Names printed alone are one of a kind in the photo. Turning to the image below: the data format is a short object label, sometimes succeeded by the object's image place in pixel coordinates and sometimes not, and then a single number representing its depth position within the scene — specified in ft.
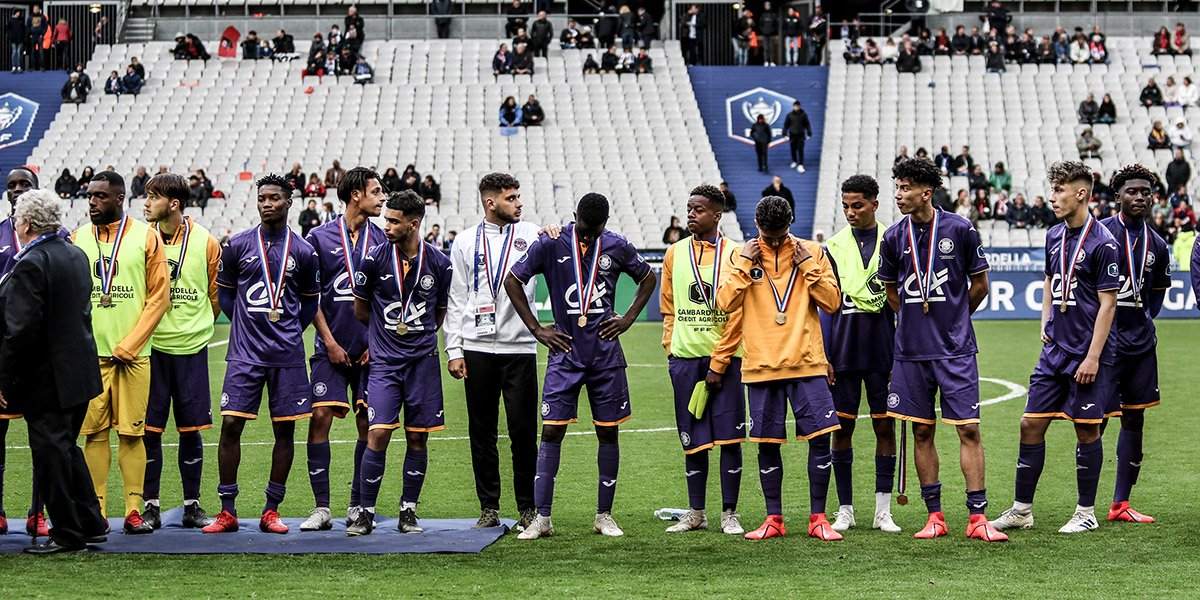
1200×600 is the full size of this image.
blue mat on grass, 26.73
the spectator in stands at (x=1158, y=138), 118.32
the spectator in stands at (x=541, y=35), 132.67
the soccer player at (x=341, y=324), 29.66
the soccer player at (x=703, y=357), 28.81
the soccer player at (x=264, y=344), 28.91
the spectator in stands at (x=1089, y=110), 122.62
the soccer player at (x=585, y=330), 28.58
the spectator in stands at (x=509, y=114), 124.36
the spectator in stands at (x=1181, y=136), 119.03
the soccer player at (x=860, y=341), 29.55
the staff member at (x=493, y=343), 29.60
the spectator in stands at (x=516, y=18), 136.36
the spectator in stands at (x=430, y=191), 110.63
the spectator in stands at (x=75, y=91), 129.31
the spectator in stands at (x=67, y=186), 112.78
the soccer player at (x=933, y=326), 27.66
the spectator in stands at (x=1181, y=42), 133.80
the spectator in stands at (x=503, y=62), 131.13
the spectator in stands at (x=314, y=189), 110.11
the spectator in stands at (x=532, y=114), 124.57
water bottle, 30.22
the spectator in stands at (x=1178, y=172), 109.91
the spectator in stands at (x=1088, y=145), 118.73
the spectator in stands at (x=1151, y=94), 124.88
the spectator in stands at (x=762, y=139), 121.70
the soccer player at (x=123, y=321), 28.89
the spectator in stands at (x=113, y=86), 130.72
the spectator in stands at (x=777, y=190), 105.60
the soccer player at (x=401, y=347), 28.63
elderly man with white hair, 26.53
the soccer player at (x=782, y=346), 27.63
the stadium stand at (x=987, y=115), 119.14
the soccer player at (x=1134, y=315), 29.50
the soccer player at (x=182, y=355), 29.63
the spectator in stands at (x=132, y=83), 130.52
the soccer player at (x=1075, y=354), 28.30
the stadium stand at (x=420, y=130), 115.34
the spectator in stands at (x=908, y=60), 130.41
